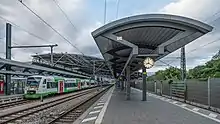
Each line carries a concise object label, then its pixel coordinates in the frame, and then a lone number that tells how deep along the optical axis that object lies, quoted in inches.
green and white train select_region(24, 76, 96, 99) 649.5
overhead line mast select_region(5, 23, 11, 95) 644.4
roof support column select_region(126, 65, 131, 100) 545.1
